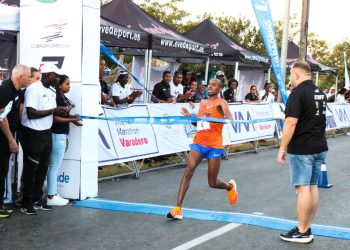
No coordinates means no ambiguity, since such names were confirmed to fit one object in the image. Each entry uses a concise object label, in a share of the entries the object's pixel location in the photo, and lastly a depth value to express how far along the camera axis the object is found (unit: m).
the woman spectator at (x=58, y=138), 7.12
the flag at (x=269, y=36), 10.22
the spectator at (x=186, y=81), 14.58
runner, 6.64
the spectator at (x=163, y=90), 12.00
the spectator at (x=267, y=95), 17.78
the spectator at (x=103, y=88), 9.93
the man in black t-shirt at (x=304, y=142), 5.56
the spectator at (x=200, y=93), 13.01
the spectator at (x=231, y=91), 14.94
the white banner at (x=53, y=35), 7.34
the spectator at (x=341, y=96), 22.41
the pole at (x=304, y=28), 19.64
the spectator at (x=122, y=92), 10.62
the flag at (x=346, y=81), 25.12
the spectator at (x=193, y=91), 12.27
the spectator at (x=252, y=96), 16.14
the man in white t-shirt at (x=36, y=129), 6.62
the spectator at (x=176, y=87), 12.88
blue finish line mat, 5.99
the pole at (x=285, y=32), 18.09
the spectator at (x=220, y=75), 13.90
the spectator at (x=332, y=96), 23.55
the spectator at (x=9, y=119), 6.18
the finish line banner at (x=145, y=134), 9.13
